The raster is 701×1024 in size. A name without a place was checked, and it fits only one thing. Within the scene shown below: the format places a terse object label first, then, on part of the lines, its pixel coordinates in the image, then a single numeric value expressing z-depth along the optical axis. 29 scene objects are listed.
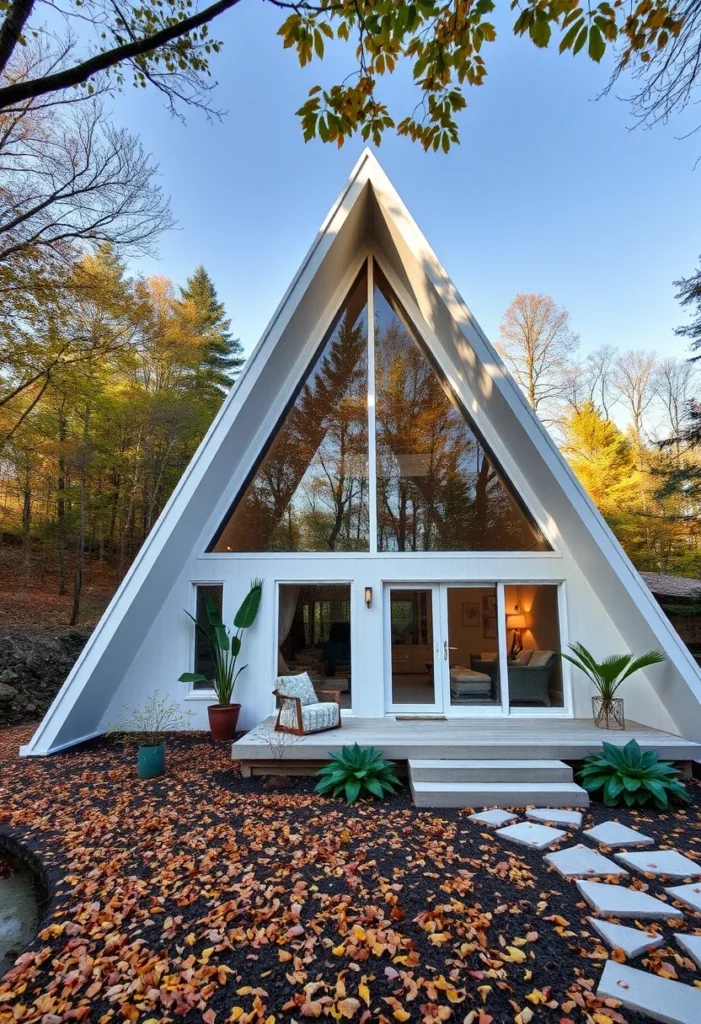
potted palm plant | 6.57
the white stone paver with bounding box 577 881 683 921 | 3.11
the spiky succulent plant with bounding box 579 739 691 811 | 5.04
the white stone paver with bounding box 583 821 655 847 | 4.20
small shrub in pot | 7.50
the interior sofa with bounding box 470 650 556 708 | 7.46
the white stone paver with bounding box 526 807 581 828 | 4.57
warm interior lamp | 7.52
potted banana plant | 7.15
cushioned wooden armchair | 6.21
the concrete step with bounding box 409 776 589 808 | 5.01
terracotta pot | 7.12
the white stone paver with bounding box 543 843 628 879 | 3.65
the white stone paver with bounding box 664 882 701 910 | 3.25
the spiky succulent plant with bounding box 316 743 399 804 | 5.16
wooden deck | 5.69
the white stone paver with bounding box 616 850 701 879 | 3.66
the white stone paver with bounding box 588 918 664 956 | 2.77
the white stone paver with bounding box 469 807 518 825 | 4.57
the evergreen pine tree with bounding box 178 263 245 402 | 21.45
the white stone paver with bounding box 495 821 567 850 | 4.14
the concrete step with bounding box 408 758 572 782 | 5.37
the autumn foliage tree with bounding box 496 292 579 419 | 19.50
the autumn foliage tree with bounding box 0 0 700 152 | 2.76
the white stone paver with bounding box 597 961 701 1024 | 2.31
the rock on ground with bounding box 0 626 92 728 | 8.81
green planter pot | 5.74
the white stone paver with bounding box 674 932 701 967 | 2.73
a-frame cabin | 6.95
